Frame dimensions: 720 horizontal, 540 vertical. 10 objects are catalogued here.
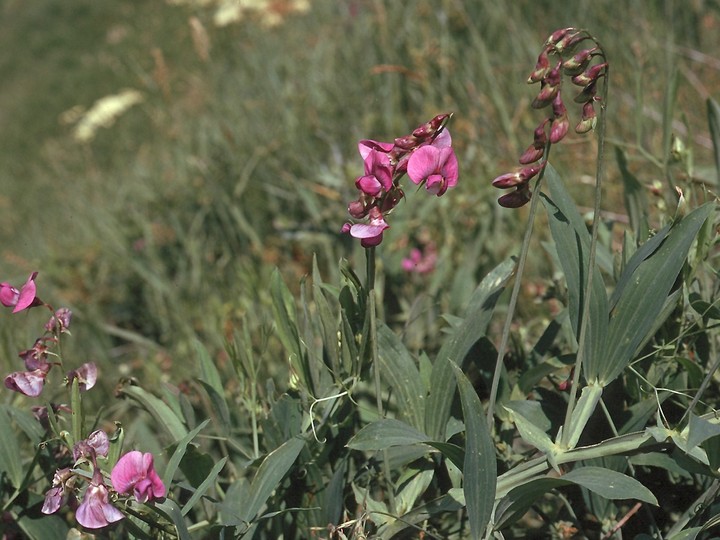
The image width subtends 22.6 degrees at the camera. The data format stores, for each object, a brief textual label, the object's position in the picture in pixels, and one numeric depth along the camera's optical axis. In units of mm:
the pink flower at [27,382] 818
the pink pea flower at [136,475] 770
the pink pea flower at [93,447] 781
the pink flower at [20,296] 824
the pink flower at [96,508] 767
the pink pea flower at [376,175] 780
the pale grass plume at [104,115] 3792
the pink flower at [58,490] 774
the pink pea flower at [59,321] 824
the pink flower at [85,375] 832
